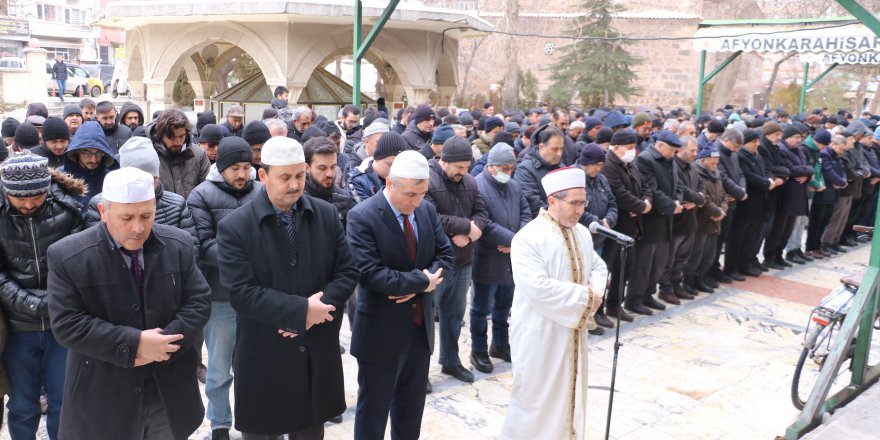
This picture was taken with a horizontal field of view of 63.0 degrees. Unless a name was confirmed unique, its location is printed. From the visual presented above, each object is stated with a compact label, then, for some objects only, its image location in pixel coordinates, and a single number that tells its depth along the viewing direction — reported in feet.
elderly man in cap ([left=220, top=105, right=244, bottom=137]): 27.22
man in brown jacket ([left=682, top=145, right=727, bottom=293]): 26.35
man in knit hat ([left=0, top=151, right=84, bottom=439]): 11.99
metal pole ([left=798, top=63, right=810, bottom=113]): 66.93
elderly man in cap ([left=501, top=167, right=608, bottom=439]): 13.20
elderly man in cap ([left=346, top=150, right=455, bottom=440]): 13.05
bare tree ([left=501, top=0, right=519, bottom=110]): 91.66
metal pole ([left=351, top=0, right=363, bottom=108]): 28.91
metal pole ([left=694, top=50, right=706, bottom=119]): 52.42
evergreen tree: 99.81
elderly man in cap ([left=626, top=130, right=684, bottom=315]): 24.02
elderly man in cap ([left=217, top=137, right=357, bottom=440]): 11.14
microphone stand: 12.77
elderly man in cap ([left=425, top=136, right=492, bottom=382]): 17.35
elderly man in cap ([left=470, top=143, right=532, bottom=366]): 19.03
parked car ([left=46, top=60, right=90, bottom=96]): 98.07
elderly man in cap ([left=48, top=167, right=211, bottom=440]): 9.89
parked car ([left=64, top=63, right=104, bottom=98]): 101.45
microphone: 13.03
